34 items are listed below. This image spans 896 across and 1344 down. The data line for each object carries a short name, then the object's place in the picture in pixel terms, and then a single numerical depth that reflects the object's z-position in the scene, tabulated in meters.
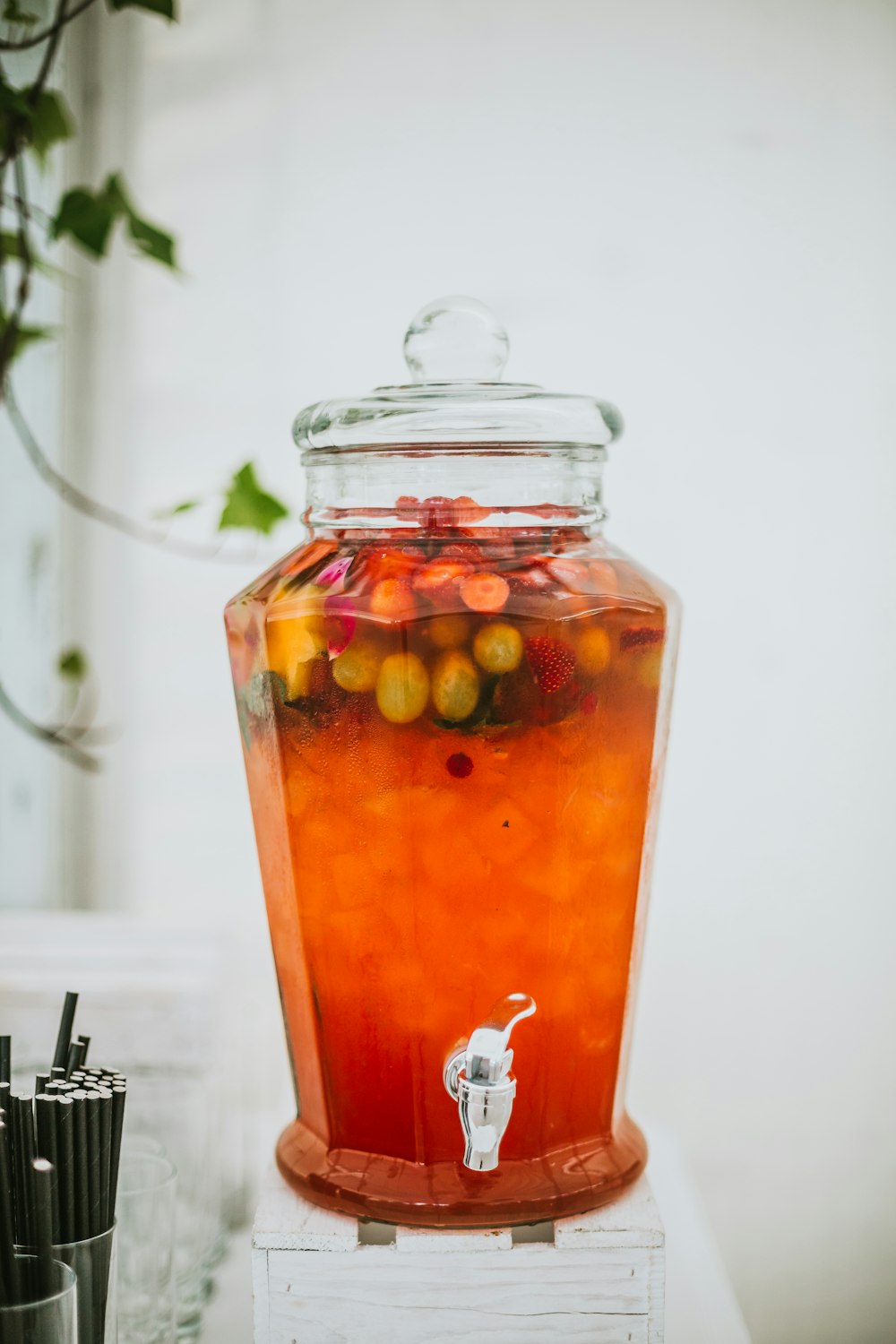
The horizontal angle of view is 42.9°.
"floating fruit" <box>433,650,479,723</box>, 0.61
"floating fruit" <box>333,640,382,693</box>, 0.62
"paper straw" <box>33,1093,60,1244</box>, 0.64
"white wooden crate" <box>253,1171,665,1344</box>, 0.65
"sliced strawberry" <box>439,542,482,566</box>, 0.64
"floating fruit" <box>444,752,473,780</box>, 0.62
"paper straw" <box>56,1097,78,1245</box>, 0.64
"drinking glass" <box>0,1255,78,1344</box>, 0.58
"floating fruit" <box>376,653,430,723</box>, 0.62
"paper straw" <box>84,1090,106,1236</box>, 0.65
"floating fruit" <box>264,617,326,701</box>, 0.64
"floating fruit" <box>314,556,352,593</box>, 0.64
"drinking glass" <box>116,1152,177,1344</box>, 0.76
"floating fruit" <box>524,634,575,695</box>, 0.62
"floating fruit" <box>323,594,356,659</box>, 0.62
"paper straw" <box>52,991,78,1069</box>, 0.70
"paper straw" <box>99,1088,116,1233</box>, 0.65
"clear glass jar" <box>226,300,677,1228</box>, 0.62
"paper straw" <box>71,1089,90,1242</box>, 0.64
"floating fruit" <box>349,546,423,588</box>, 0.63
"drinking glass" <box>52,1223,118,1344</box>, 0.64
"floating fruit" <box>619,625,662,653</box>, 0.65
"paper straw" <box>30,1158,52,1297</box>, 0.60
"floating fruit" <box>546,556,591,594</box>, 0.64
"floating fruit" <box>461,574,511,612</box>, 0.61
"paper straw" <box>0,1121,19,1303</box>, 0.59
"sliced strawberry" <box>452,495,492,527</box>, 0.67
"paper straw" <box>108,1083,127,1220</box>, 0.66
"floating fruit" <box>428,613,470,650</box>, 0.61
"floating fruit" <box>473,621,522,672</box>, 0.61
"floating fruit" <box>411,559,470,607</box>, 0.62
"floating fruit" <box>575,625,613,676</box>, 0.63
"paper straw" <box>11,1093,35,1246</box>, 0.64
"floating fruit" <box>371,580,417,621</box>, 0.61
